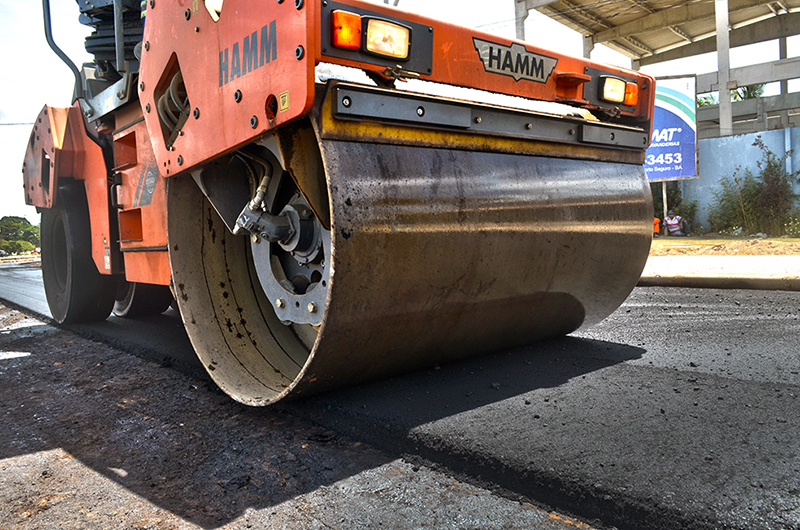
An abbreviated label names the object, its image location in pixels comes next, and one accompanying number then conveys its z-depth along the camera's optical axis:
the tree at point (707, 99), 29.02
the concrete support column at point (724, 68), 15.88
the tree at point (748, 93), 26.80
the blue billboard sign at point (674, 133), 13.43
